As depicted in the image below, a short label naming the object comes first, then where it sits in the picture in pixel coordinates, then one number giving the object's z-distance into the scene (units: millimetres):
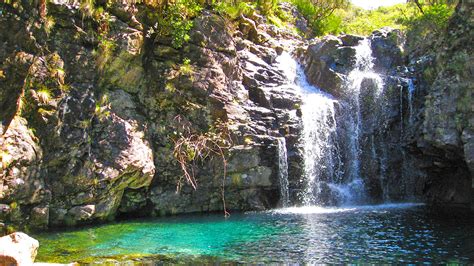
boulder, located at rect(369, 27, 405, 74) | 25475
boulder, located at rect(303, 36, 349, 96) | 25016
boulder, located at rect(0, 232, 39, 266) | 10273
